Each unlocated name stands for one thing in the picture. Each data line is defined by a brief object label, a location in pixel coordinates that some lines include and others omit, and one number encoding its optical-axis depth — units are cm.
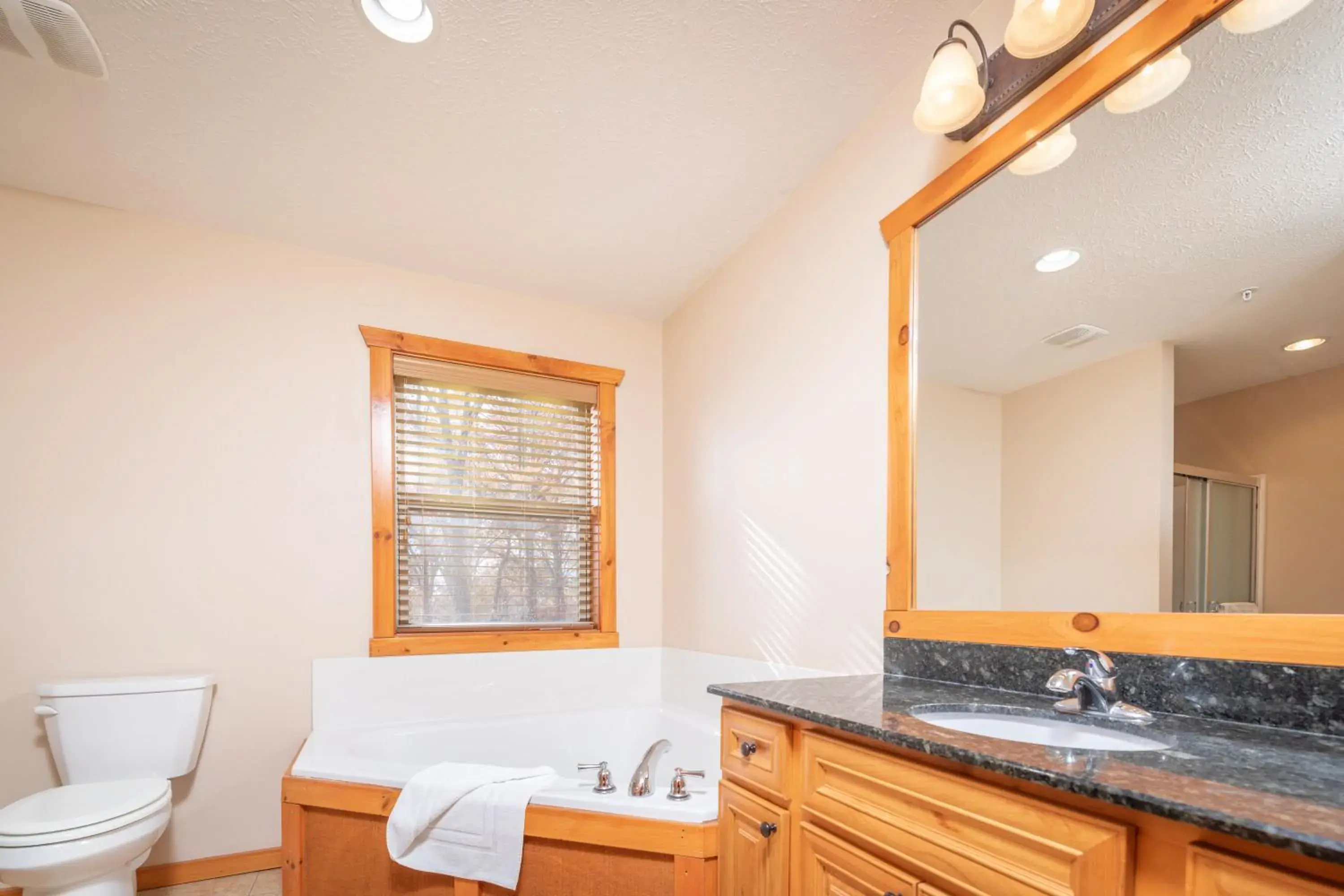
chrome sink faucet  114
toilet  175
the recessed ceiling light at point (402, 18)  160
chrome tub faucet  197
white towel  185
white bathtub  259
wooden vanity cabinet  72
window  285
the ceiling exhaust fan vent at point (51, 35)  158
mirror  106
